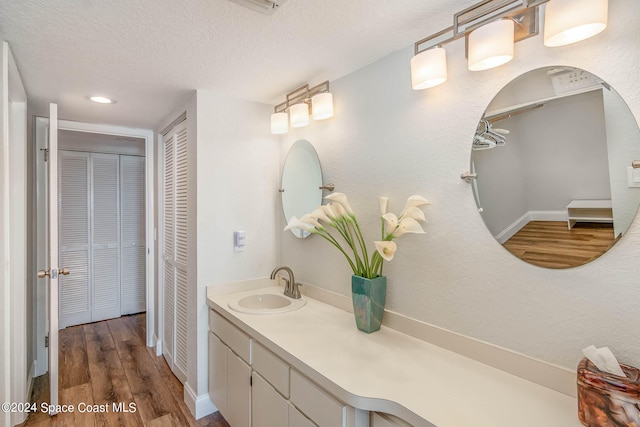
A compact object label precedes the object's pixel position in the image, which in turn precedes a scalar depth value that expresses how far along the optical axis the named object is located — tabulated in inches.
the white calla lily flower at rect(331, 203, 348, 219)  63.6
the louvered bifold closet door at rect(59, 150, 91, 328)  144.8
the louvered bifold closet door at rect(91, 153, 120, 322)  152.7
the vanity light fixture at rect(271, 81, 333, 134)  70.3
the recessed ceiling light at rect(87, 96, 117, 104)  84.0
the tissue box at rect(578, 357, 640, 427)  30.9
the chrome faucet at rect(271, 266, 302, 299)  79.8
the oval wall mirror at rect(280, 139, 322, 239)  80.7
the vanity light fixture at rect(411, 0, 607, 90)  35.3
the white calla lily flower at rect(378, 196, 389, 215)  59.2
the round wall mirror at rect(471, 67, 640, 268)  36.5
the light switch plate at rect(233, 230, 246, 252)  85.7
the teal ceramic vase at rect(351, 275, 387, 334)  58.1
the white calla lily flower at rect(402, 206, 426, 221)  51.9
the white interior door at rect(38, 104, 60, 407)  76.5
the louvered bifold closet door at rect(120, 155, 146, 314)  159.8
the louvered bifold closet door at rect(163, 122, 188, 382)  93.6
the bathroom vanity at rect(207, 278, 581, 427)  37.2
